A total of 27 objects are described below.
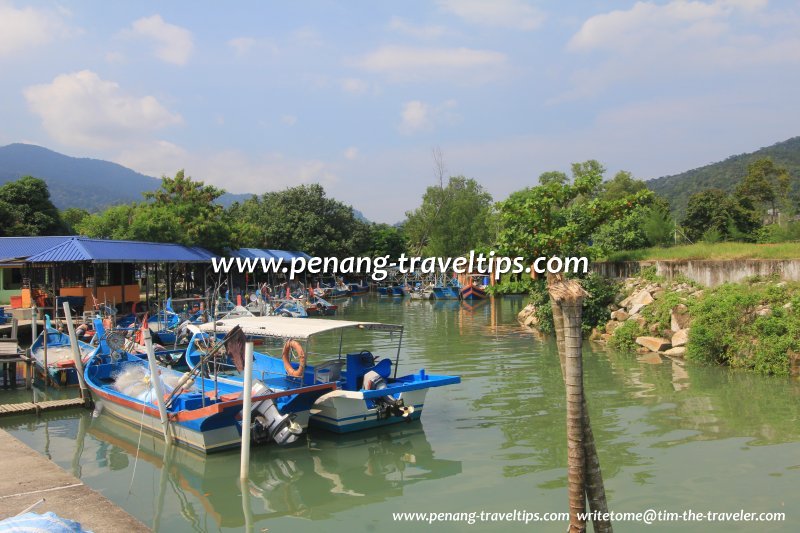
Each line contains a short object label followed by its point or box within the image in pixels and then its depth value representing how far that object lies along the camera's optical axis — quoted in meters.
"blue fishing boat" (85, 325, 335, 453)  10.21
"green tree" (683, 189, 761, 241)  38.78
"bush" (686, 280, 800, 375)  15.02
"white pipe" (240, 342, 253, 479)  9.23
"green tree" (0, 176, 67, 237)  39.53
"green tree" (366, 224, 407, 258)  65.25
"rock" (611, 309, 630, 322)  20.86
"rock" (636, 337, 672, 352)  18.50
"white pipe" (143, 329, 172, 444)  10.57
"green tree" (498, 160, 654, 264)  21.34
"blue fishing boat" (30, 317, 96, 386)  16.61
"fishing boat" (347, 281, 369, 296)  56.31
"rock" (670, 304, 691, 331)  18.41
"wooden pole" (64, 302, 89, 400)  13.98
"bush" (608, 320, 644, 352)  19.59
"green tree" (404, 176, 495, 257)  60.66
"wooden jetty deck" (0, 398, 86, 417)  12.98
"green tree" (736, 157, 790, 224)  44.16
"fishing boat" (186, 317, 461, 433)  11.28
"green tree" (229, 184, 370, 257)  53.62
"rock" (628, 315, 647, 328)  19.83
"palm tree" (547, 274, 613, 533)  5.16
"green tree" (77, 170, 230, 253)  35.38
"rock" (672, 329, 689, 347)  17.80
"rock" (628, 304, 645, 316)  20.41
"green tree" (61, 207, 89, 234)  55.93
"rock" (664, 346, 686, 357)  17.55
